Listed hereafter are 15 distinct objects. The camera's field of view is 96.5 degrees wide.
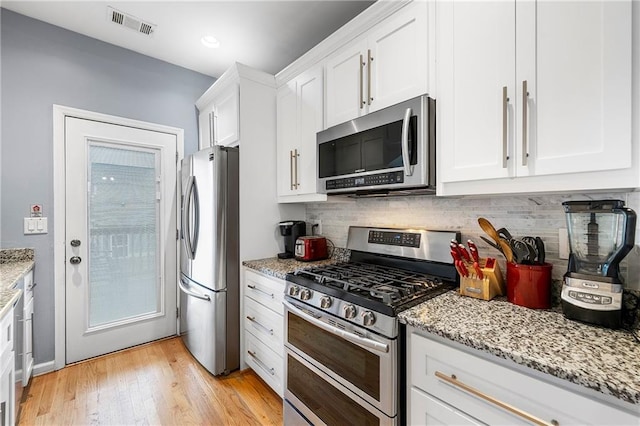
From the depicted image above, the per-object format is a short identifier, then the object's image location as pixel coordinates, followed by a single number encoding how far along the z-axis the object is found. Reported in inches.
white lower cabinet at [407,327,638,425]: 30.1
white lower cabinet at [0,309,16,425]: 49.4
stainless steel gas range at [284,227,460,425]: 46.3
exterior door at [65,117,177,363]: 95.5
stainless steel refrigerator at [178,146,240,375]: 86.2
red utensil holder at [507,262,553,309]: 46.4
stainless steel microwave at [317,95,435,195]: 54.1
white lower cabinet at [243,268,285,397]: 74.5
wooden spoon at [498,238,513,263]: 50.5
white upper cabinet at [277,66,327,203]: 81.0
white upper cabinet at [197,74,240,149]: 92.4
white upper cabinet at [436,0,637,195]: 36.0
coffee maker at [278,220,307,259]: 96.0
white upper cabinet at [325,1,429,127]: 56.4
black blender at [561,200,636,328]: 37.6
